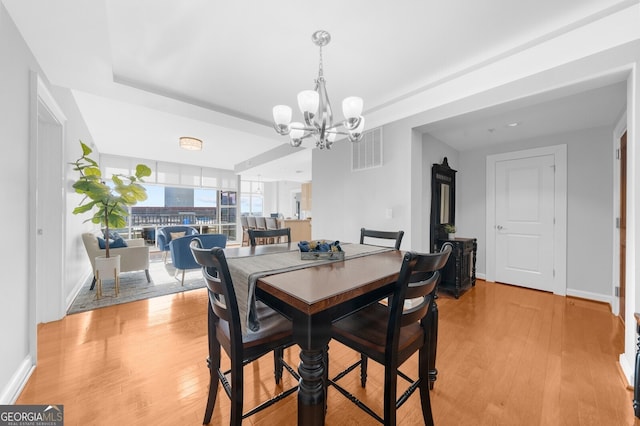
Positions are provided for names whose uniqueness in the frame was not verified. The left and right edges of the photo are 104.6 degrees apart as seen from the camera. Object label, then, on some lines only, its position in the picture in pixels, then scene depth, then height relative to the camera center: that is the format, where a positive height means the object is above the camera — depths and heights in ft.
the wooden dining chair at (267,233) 7.29 -0.65
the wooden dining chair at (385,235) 6.99 -0.65
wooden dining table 3.15 -1.16
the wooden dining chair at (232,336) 3.56 -2.02
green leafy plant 9.86 +0.77
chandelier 5.70 +2.42
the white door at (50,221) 8.19 -0.33
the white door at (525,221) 11.51 -0.36
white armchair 11.37 -2.03
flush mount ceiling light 14.58 +4.15
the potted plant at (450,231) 11.35 -0.81
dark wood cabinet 10.75 -2.44
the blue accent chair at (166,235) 16.45 -1.54
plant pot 10.32 -2.44
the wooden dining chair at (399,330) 3.46 -1.97
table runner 3.68 -0.98
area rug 10.02 -3.63
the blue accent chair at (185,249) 11.87 -1.78
